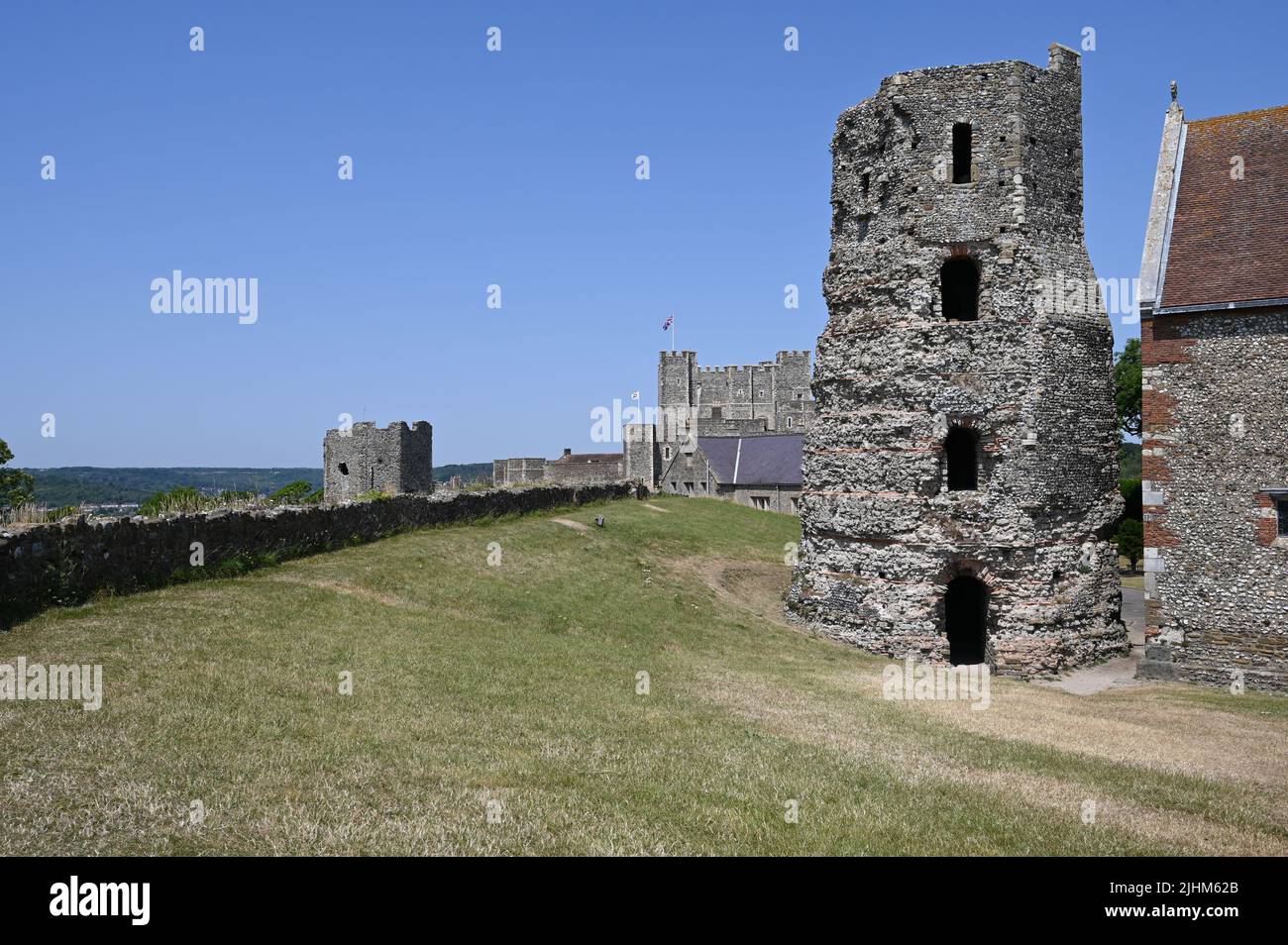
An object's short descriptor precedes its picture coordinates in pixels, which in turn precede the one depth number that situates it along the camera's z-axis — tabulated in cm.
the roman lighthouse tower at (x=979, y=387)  2361
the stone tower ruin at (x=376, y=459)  4778
